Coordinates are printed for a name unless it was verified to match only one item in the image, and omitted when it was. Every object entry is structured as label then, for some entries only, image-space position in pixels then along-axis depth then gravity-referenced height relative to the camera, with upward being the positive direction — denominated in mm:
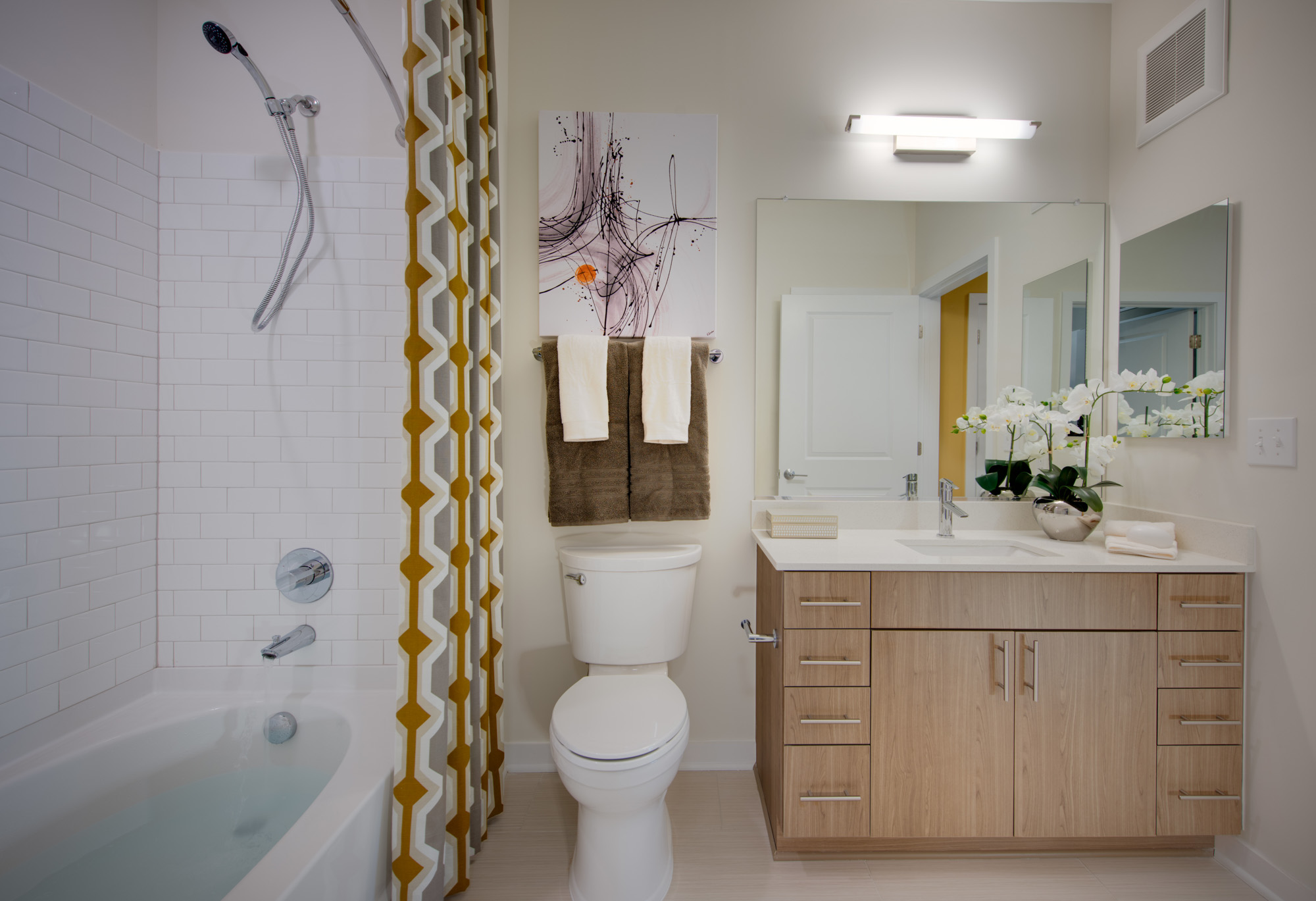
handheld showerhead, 1189 +900
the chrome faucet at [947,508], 1680 -202
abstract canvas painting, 1739 +716
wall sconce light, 1751 +1047
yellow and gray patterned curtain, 1061 -56
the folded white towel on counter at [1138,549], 1404 -278
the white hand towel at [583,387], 1660 +169
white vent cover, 1438 +1100
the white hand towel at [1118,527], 1521 -236
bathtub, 959 -766
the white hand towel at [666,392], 1675 +158
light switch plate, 1263 +14
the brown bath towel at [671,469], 1720 -90
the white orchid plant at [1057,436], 1641 +31
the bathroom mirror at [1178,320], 1434 +371
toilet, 1180 -676
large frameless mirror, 1782 +403
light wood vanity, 1339 -665
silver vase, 1626 -233
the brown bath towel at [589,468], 1699 -89
